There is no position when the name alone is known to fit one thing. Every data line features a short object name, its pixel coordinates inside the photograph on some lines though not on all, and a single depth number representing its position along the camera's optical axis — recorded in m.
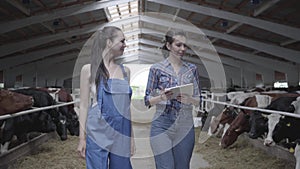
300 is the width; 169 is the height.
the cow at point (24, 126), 5.23
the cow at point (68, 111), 7.50
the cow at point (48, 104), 6.82
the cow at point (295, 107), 4.93
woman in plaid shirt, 2.06
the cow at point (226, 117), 7.22
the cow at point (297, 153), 4.02
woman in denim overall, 1.83
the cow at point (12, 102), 5.29
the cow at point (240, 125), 6.10
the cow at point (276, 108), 4.75
